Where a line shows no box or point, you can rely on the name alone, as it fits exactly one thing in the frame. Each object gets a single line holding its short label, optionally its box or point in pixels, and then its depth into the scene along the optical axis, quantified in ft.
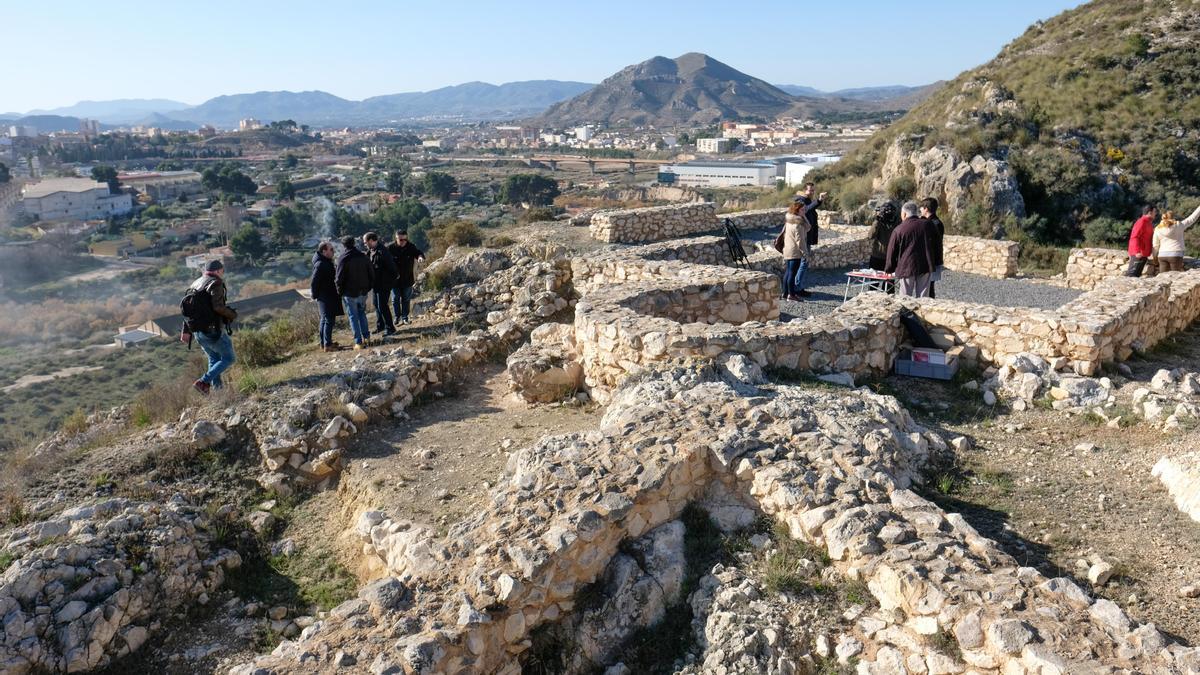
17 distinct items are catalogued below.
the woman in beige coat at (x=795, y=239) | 37.35
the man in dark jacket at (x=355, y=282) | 33.63
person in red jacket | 39.14
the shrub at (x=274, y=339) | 35.40
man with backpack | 27.96
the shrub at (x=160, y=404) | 28.45
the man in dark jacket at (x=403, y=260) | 37.32
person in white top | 38.19
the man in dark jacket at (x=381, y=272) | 35.68
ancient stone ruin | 12.48
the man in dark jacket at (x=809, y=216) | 39.05
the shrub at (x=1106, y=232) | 65.62
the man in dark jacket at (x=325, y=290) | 33.22
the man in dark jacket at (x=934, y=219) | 31.63
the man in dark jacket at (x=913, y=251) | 31.55
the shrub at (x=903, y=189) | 75.82
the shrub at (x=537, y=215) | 64.69
